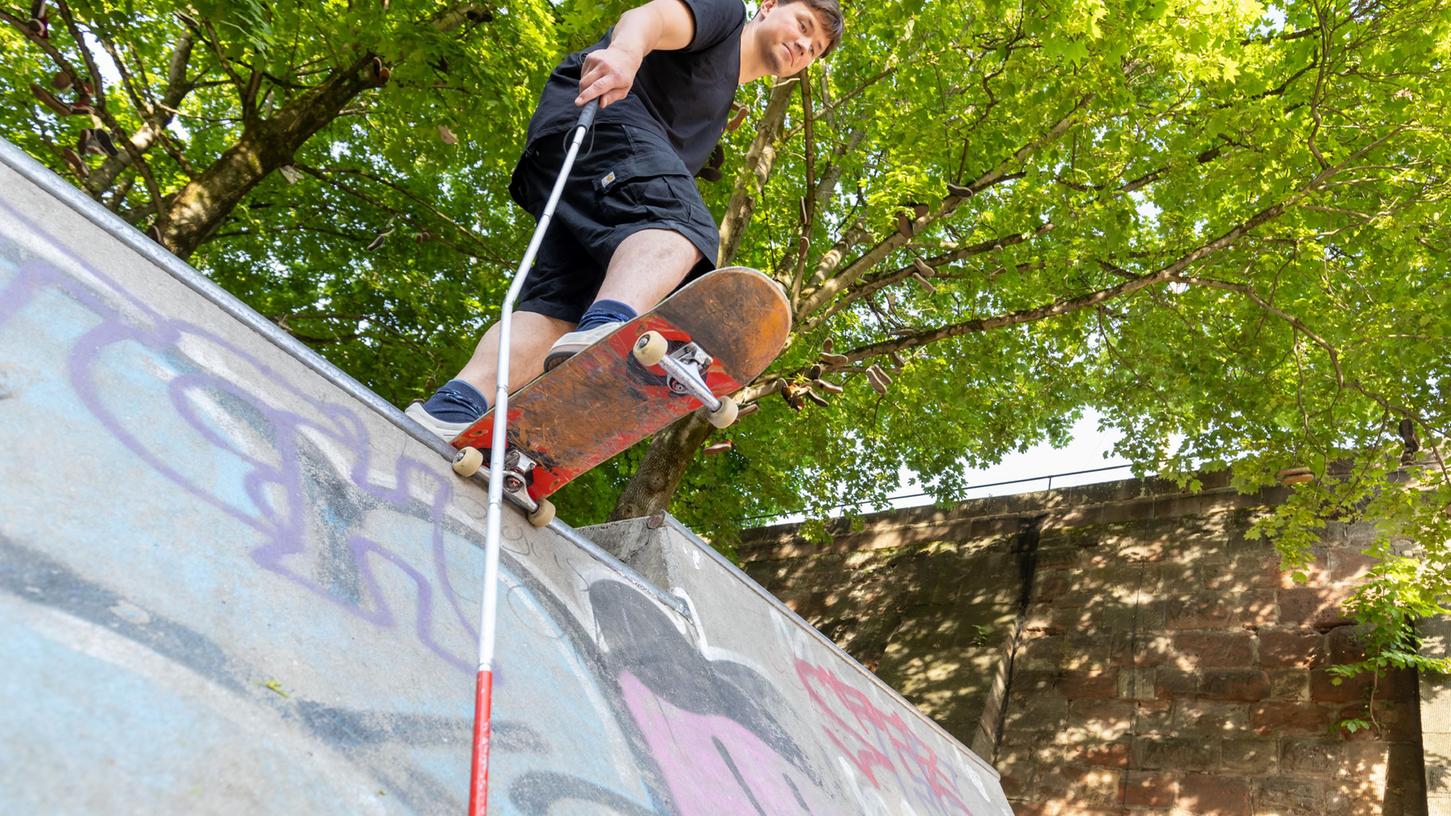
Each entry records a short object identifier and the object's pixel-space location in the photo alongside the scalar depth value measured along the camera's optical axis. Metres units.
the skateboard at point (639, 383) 2.18
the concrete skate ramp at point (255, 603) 1.03
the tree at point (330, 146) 7.10
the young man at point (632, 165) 2.48
